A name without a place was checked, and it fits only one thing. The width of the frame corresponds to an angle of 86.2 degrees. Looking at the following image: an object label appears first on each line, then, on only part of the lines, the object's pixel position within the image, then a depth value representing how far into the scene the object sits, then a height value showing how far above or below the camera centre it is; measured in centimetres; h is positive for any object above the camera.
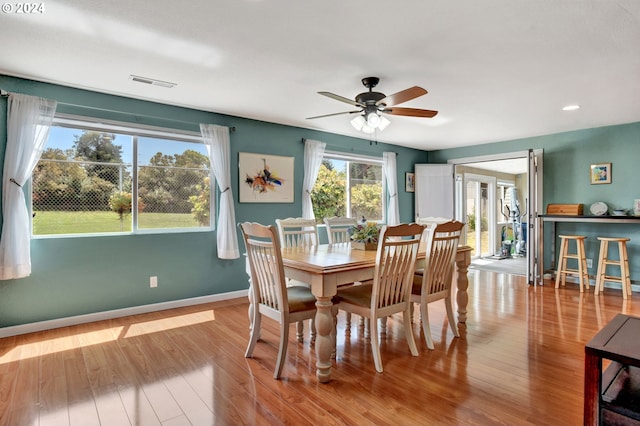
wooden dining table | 222 -44
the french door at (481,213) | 763 -7
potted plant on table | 317 -23
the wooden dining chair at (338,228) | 395 -20
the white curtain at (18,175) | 301 +35
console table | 439 -15
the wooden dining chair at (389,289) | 238 -57
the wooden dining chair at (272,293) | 226 -59
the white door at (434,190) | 662 +40
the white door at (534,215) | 517 -9
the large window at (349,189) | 554 +39
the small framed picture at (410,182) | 675 +57
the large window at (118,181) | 335 +35
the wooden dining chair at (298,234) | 358 -24
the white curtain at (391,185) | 634 +48
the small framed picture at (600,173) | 493 +52
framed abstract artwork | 450 +47
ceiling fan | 299 +92
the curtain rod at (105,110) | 304 +108
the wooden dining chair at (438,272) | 276 -53
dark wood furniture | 121 -69
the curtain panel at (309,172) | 505 +60
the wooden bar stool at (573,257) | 473 -75
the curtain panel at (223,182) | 419 +38
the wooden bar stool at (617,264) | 436 -76
